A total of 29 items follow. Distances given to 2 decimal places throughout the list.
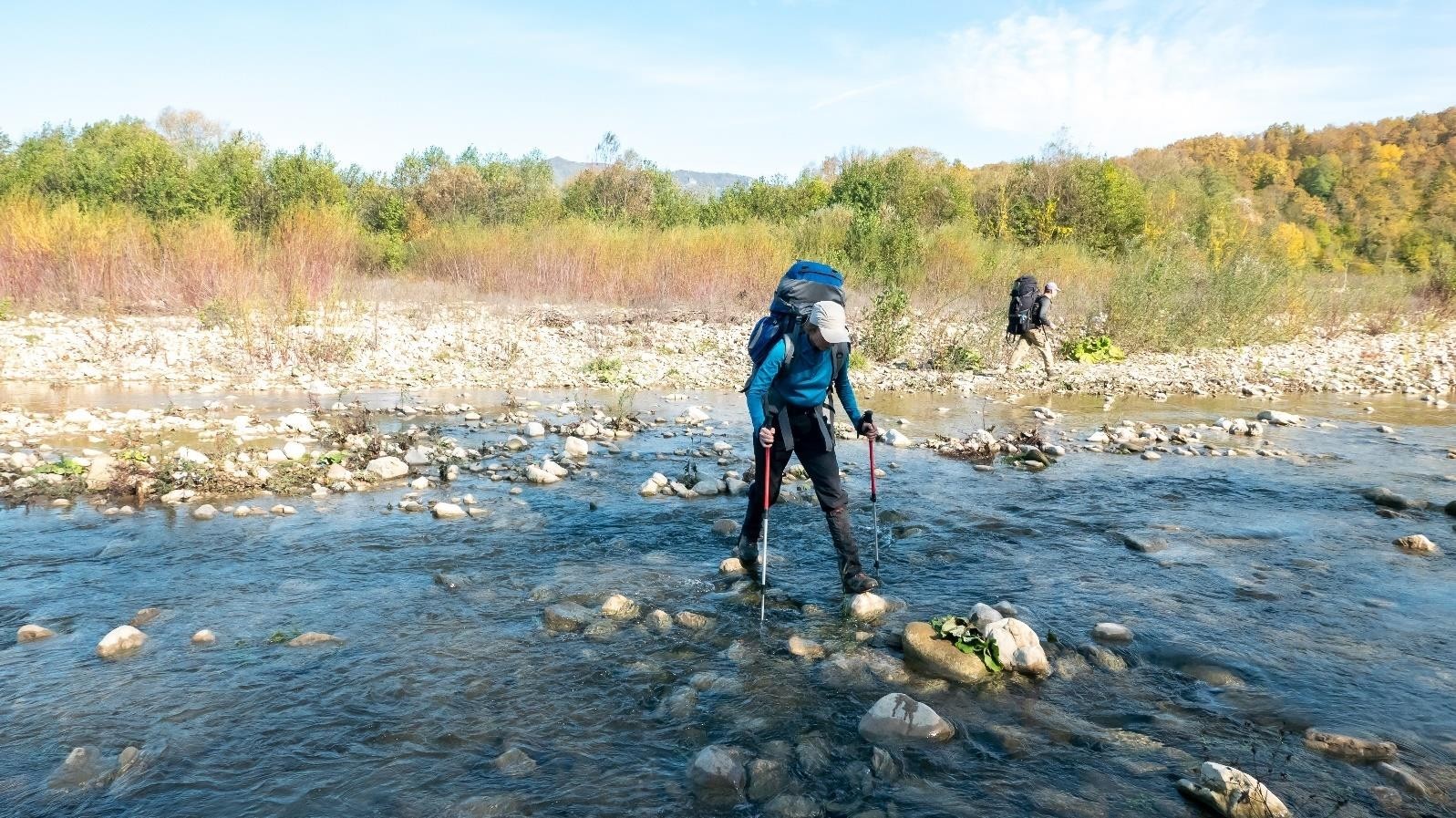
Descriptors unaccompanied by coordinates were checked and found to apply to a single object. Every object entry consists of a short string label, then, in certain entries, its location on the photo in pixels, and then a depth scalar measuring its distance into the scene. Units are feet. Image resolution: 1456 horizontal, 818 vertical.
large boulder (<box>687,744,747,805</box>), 12.69
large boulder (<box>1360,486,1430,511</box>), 28.73
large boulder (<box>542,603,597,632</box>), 18.63
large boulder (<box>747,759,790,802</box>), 12.78
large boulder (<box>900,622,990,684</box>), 16.43
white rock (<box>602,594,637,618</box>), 19.29
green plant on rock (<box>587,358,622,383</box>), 57.77
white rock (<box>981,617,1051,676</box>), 16.60
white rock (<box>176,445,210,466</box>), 28.71
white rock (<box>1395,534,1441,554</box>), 24.06
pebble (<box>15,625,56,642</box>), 17.24
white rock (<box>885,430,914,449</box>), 38.14
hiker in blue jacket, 19.39
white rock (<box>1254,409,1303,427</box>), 44.62
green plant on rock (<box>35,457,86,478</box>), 28.22
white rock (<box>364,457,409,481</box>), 30.48
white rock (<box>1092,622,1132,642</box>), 18.31
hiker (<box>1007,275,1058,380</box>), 56.80
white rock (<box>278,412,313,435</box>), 37.35
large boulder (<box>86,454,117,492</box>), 27.20
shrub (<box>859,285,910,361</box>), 64.39
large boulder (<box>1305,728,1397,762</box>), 13.79
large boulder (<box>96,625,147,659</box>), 16.63
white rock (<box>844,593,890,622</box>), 19.27
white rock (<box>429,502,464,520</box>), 26.14
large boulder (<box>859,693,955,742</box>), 14.32
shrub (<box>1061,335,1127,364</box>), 67.10
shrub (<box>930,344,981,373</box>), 62.49
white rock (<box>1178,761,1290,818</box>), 11.98
